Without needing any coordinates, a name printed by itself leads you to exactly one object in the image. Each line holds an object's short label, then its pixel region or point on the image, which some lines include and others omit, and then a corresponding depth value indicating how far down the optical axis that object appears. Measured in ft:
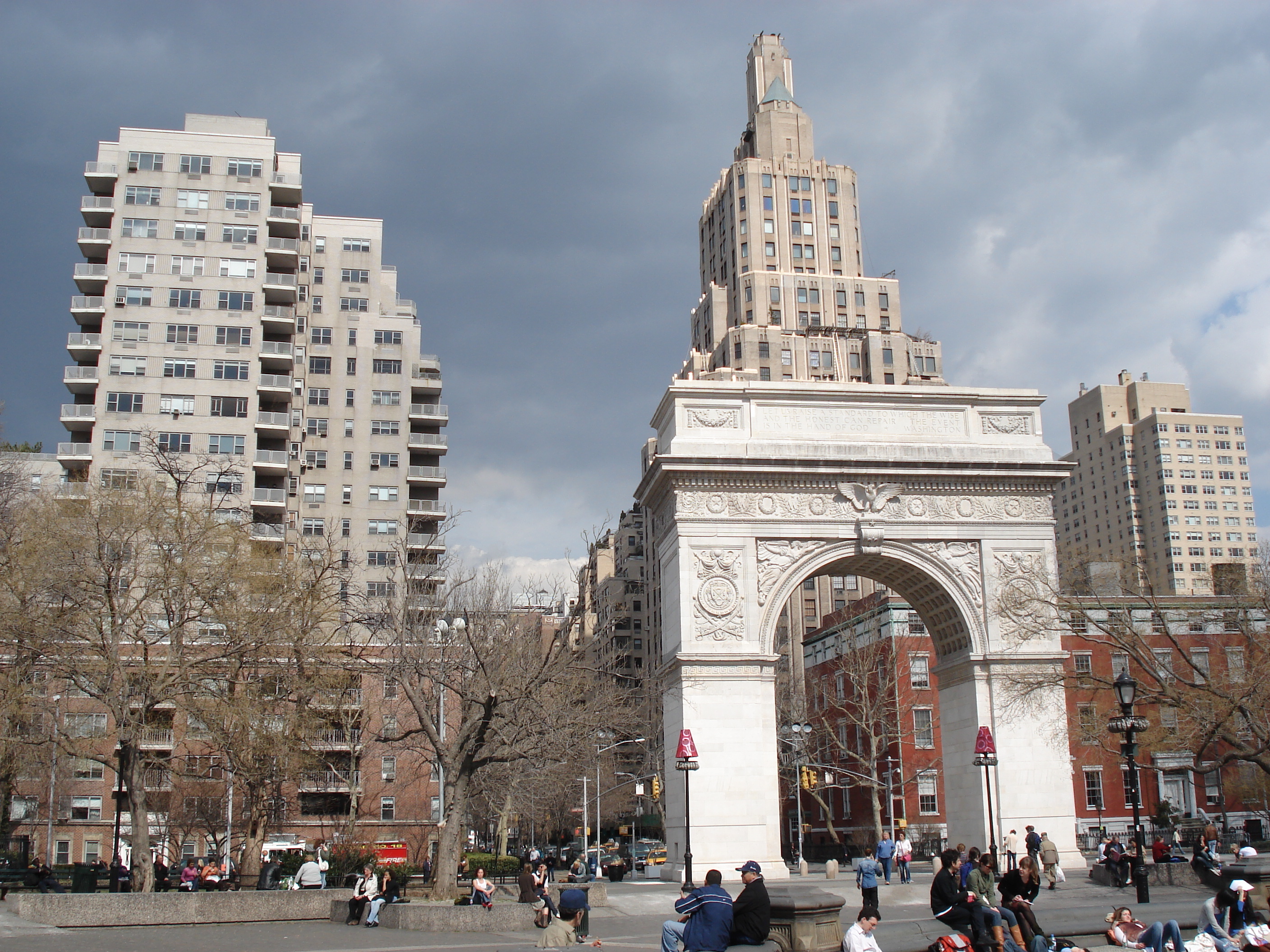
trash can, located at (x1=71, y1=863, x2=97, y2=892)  90.17
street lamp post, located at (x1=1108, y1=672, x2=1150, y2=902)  73.26
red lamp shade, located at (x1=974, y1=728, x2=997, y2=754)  94.32
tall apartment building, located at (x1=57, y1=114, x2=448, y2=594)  205.98
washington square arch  101.81
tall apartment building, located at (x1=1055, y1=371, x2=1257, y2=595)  448.65
